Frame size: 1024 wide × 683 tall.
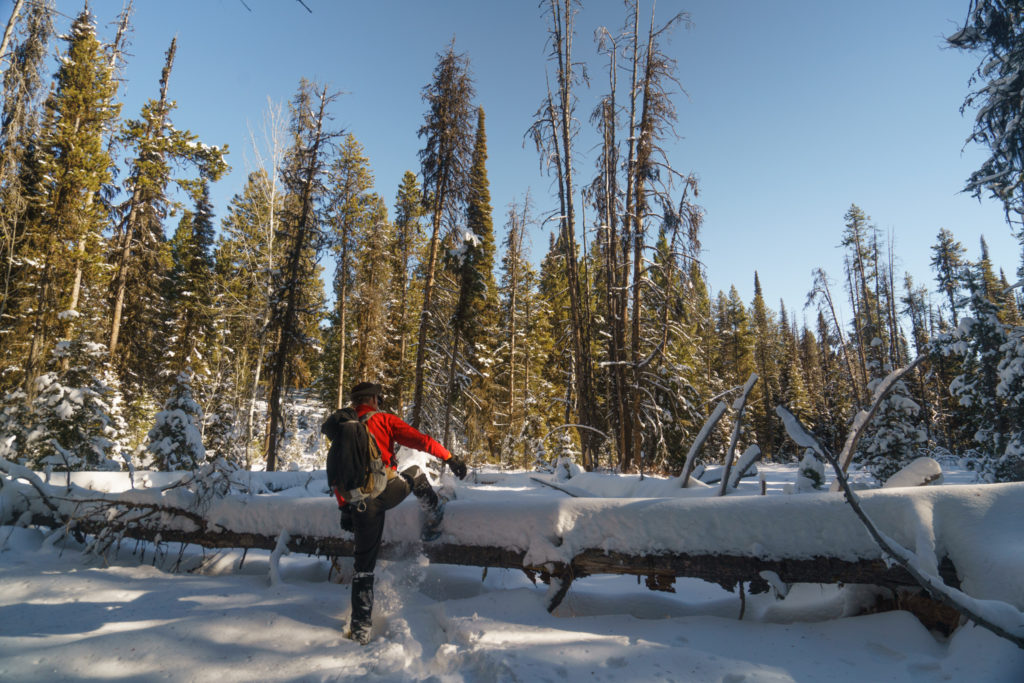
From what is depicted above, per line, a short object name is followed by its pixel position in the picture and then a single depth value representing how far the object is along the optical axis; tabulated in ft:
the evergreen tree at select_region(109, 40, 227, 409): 49.73
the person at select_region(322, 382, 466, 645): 10.69
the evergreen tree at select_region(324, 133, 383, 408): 66.49
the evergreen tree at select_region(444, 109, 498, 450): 54.49
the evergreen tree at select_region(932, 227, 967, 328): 88.49
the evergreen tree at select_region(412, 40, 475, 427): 48.42
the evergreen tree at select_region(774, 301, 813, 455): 110.73
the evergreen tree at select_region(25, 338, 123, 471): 36.17
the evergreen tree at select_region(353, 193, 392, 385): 69.92
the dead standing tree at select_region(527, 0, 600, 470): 29.55
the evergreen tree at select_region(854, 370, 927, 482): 38.27
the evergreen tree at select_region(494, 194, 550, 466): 74.13
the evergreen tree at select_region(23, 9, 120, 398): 40.70
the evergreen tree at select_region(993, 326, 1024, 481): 35.17
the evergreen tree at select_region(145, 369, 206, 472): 39.29
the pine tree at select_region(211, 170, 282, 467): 57.82
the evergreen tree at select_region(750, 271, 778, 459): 118.47
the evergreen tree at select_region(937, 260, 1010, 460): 41.98
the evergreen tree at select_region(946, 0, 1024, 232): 27.37
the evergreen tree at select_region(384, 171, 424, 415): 78.95
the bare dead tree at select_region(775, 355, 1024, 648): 7.01
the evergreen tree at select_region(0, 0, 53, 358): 25.62
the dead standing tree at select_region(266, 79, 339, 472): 46.60
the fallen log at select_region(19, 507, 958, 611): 9.75
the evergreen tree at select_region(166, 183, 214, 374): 73.46
